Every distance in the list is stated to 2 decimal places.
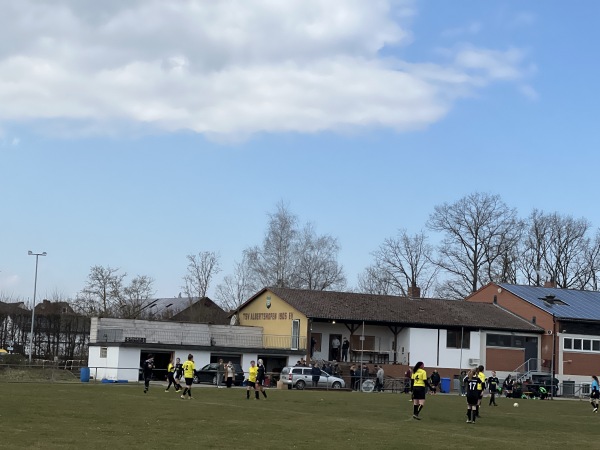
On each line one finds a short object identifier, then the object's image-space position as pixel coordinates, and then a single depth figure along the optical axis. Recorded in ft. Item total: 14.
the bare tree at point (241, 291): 282.77
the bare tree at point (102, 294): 281.13
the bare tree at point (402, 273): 302.86
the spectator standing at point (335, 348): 208.85
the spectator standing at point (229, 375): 158.43
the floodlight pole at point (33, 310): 242.21
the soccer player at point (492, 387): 134.72
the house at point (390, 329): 208.23
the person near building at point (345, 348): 208.11
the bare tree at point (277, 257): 278.67
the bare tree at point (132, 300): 281.33
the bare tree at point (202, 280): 300.20
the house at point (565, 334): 217.97
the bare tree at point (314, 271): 281.54
